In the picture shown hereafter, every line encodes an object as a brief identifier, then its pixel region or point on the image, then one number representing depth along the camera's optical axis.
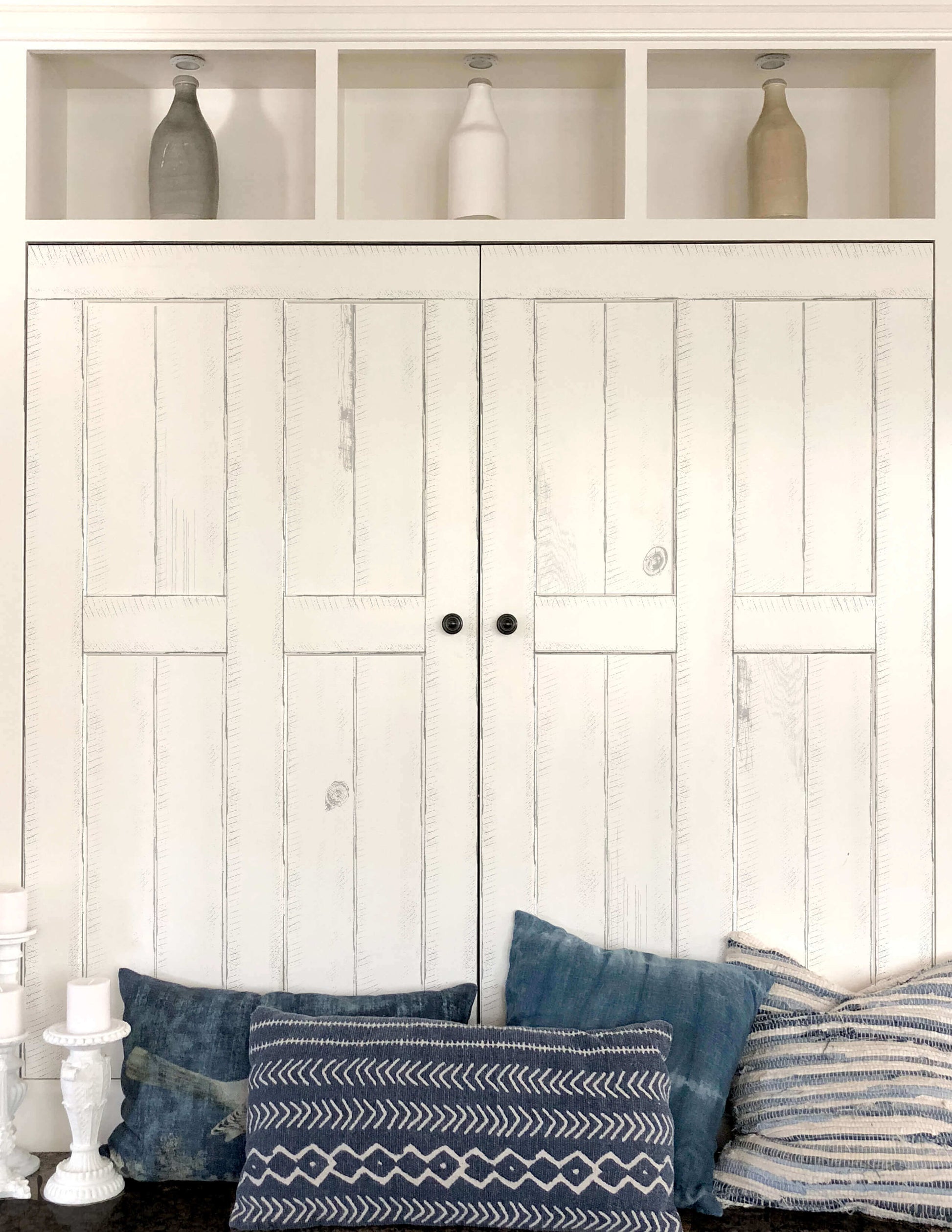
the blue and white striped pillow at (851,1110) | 1.48
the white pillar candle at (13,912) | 1.69
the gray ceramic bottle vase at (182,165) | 1.81
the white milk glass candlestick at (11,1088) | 1.63
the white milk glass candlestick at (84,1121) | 1.57
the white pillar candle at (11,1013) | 1.64
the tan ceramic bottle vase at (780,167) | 1.81
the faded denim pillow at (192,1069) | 1.60
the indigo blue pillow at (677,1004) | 1.56
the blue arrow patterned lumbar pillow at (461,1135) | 1.43
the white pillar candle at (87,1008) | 1.60
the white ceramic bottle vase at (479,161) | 1.81
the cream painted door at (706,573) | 1.76
